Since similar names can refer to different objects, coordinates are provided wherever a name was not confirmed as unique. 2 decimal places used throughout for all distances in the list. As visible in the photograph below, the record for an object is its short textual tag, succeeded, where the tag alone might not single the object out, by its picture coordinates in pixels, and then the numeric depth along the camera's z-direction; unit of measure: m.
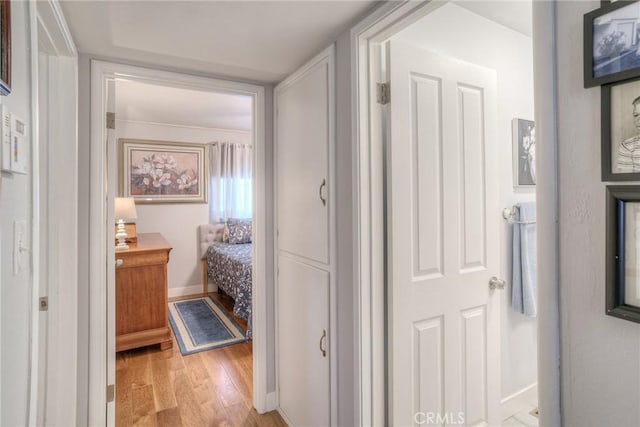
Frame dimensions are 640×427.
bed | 3.40
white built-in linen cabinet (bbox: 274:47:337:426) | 1.64
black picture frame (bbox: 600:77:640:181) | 0.65
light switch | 0.82
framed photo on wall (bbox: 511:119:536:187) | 1.98
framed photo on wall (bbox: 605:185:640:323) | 0.65
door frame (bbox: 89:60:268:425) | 1.73
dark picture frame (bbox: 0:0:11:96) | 0.73
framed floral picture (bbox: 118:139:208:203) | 4.25
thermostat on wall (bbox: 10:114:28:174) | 0.79
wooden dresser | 2.90
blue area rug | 3.19
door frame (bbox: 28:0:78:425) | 1.58
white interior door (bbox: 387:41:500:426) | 1.45
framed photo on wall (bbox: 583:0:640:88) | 0.64
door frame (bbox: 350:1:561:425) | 1.40
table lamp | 3.10
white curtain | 4.81
